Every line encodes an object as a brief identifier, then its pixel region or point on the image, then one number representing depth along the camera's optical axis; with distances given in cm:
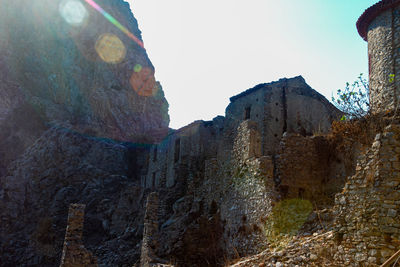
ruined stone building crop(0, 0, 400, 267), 734
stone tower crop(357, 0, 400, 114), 1669
